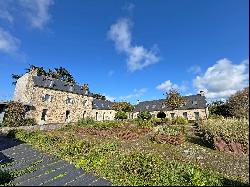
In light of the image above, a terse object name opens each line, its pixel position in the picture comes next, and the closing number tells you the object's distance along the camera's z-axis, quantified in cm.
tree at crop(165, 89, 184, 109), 2335
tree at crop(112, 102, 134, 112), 3525
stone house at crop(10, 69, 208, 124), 2308
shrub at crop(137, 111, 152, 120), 2563
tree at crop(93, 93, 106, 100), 5032
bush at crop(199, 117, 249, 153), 638
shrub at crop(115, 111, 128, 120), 3089
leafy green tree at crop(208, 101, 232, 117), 1409
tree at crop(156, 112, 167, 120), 3271
